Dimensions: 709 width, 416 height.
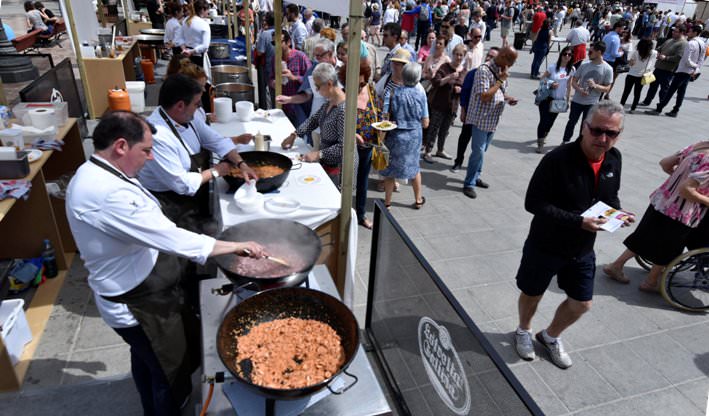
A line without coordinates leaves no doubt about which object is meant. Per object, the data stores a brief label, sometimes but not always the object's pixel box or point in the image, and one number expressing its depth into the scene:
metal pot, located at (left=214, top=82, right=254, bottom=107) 6.22
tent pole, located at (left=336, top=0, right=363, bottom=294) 2.79
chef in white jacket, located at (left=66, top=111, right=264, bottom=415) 1.96
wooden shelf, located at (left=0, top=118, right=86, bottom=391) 3.65
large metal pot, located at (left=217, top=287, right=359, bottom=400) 2.05
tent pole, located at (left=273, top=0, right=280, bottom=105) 5.66
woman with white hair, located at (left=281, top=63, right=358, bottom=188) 3.97
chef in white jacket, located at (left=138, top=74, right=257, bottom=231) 2.98
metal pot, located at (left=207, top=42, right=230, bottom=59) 8.89
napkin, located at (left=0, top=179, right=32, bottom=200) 3.18
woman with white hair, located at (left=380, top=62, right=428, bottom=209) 4.94
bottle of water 4.02
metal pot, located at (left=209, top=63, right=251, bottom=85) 6.77
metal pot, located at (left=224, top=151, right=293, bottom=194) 3.47
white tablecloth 3.25
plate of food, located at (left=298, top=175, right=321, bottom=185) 3.79
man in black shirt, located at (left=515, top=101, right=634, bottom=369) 2.73
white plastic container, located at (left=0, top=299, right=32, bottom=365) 3.05
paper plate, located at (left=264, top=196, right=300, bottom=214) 3.25
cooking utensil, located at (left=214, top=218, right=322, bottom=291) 2.65
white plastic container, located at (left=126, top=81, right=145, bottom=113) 8.18
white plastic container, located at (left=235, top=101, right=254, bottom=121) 5.39
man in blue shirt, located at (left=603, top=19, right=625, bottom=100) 11.16
